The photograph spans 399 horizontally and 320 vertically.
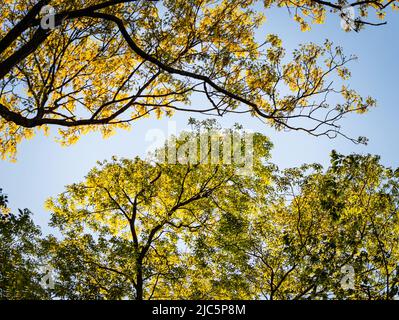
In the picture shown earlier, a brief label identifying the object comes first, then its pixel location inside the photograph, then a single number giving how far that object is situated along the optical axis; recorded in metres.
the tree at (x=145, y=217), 14.50
